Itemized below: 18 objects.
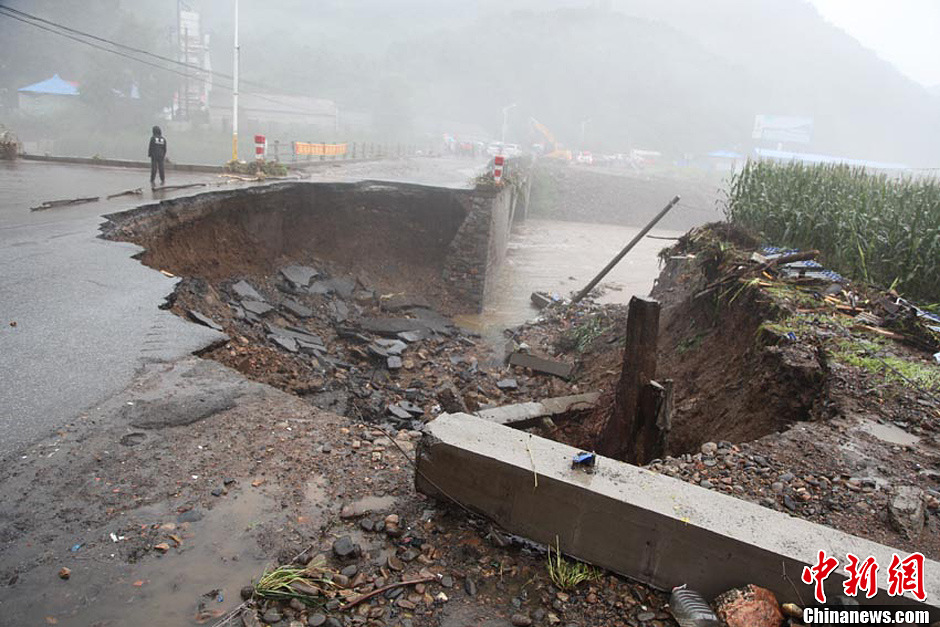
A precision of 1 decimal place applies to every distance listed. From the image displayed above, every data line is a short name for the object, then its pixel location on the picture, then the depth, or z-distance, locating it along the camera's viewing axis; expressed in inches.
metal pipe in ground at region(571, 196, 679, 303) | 495.3
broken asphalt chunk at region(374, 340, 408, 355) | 393.7
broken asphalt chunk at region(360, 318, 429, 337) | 438.3
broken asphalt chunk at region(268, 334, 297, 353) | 330.0
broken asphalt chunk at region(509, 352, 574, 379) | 381.7
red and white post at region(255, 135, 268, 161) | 605.6
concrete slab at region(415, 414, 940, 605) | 109.2
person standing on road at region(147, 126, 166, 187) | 471.7
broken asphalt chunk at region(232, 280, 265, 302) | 382.6
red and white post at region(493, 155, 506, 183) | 615.4
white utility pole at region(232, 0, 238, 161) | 684.1
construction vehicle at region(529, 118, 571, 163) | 2249.8
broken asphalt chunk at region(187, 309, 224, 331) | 250.9
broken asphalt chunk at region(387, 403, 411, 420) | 270.1
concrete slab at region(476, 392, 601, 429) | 219.9
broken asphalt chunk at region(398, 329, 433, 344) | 429.7
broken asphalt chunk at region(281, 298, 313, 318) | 410.0
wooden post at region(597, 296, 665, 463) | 177.3
